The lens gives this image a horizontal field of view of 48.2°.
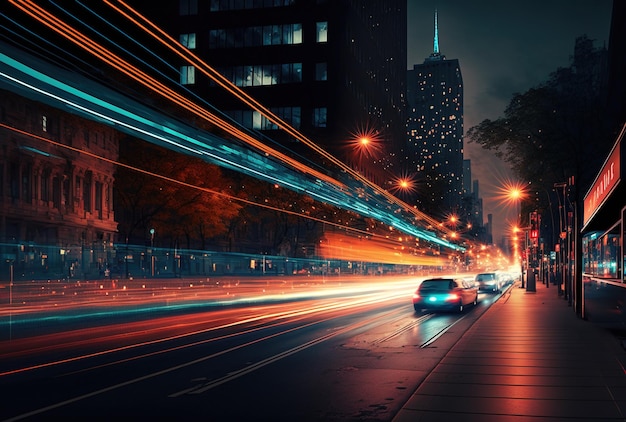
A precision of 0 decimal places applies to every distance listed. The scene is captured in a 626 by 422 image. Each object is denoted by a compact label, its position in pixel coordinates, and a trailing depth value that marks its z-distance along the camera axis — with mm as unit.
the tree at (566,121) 42938
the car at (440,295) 27812
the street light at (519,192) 47812
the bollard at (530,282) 45619
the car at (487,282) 51075
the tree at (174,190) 47375
